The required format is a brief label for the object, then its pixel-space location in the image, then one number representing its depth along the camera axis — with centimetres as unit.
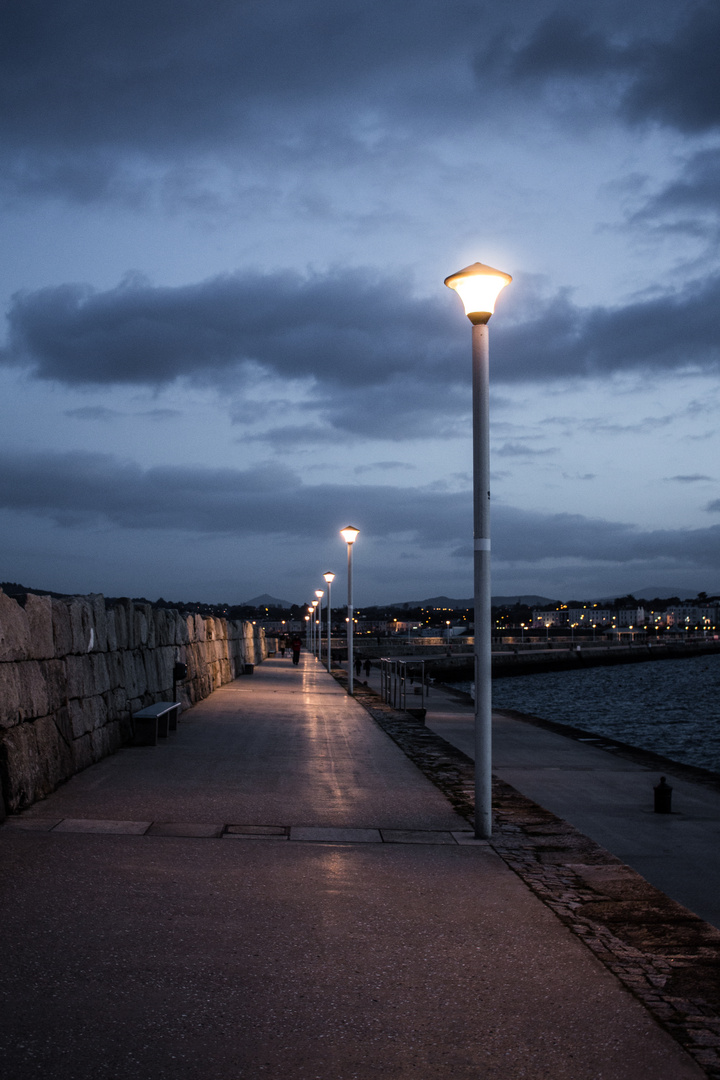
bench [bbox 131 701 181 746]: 1270
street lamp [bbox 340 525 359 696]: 2625
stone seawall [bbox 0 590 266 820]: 809
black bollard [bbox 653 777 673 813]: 1045
